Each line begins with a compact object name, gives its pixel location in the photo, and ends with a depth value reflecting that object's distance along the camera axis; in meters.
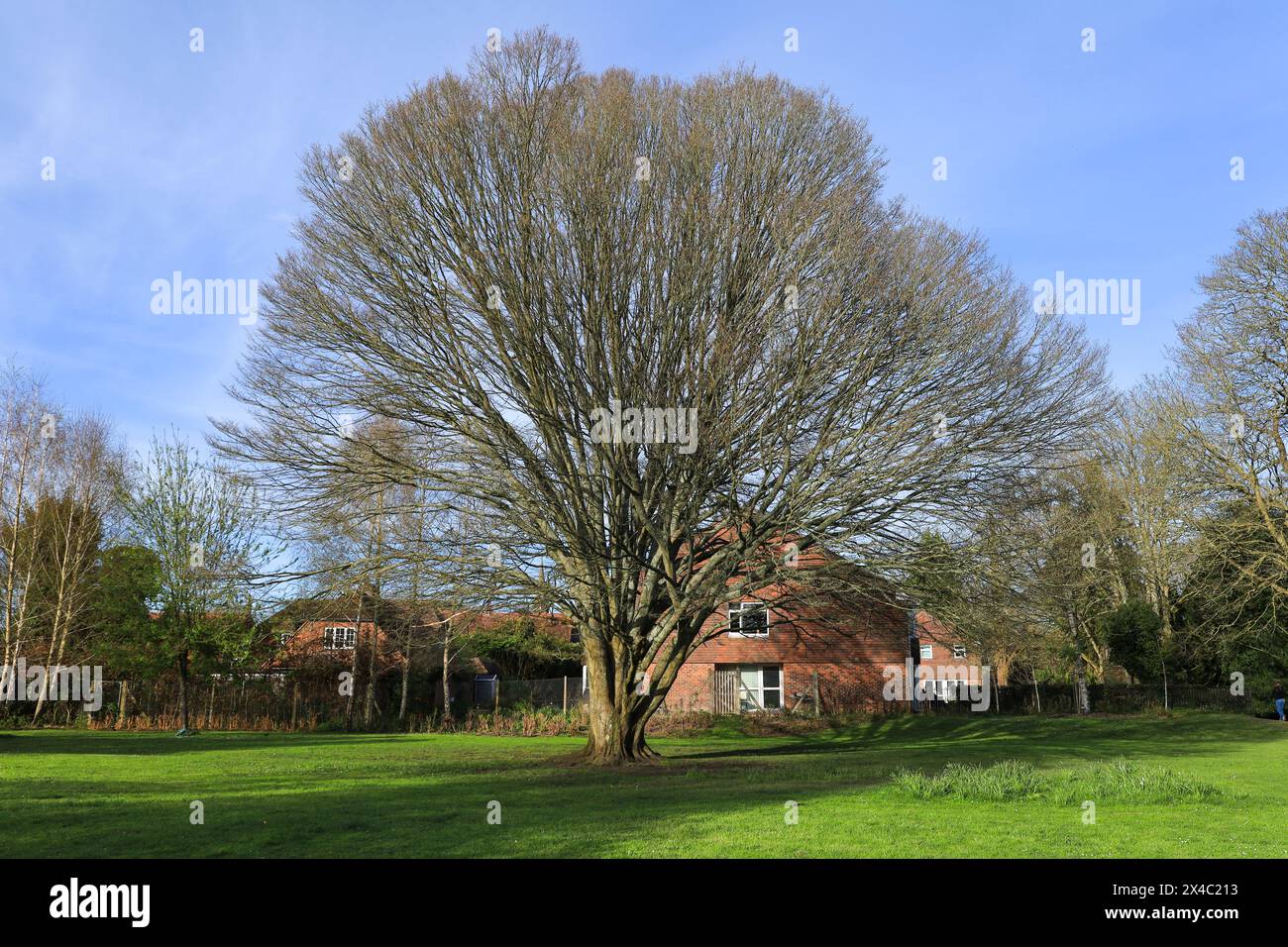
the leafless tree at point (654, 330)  15.74
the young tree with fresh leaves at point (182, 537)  28.02
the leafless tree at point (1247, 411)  31.69
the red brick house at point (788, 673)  36.78
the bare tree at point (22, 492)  32.00
